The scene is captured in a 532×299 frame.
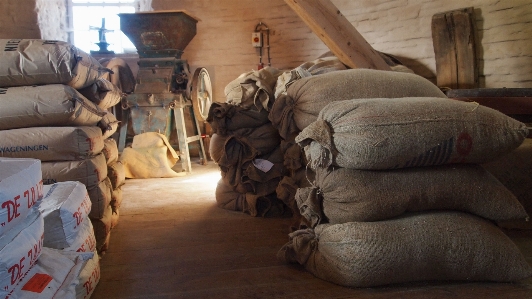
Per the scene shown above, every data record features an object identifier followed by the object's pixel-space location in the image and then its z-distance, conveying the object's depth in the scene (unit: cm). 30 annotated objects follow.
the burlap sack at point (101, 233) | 200
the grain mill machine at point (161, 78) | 430
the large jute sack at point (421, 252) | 151
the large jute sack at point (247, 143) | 266
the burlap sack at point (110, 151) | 249
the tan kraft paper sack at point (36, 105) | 192
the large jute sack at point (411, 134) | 151
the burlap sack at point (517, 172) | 209
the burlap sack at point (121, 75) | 475
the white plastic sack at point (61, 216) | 148
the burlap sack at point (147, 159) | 400
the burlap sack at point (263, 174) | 265
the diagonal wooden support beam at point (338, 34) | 281
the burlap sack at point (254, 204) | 265
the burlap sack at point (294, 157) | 231
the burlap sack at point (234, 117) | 265
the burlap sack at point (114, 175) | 264
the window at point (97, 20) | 554
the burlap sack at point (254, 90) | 261
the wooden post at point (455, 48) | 332
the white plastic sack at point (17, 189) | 103
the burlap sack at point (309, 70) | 242
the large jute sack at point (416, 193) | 156
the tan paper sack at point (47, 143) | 190
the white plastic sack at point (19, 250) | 105
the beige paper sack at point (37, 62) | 189
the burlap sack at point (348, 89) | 197
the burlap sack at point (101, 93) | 229
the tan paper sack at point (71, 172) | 192
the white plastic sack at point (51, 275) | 114
